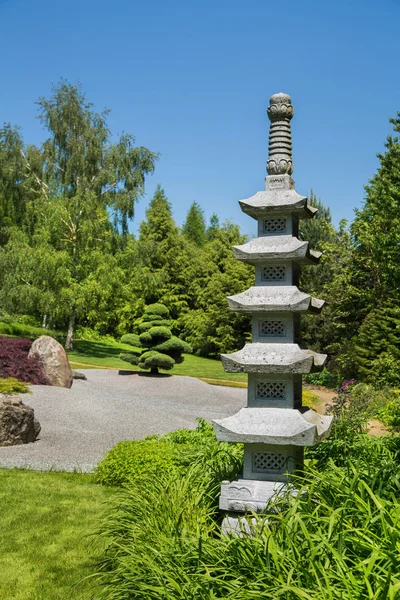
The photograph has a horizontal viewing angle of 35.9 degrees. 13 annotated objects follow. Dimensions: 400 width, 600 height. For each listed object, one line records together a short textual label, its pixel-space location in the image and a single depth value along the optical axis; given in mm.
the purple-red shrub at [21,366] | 16406
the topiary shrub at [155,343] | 21375
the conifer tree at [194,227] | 57469
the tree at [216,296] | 33406
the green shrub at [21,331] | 27828
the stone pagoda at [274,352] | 5676
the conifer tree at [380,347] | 19297
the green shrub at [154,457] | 7594
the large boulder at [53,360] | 16781
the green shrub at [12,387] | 13727
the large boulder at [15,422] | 10734
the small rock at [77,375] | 18975
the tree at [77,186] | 26984
